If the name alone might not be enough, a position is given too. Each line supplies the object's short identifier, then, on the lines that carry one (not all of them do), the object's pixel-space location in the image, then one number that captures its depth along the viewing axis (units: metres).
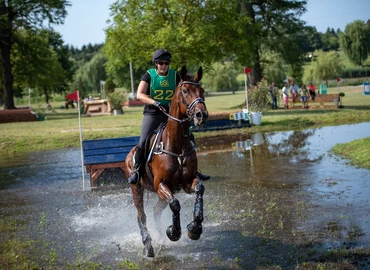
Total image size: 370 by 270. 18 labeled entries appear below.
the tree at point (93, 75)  116.00
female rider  8.06
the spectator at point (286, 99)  40.25
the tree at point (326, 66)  94.97
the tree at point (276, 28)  42.91
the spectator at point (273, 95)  40.75
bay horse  7.04
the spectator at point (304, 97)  39.97
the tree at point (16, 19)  44.81
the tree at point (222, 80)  104.75
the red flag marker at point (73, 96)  14.77
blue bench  13.54
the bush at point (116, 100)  45.56
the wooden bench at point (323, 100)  37.88
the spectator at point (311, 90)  44.62
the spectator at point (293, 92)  42.81
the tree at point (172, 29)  31.41
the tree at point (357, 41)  100.25
